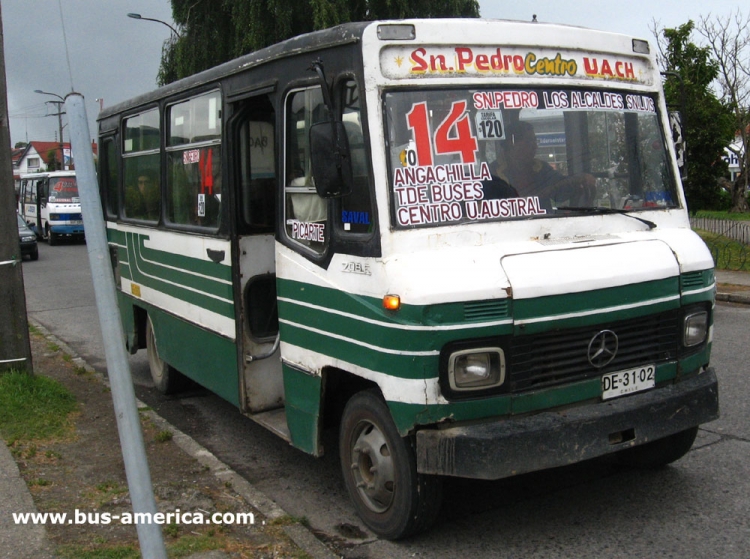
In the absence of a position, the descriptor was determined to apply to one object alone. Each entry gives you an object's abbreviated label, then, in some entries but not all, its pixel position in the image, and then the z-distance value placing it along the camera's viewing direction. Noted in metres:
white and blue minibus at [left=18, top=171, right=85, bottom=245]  29.48
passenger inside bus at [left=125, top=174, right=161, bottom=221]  7.43
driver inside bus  4.43
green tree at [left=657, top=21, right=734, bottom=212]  27.45
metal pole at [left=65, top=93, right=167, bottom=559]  2.72
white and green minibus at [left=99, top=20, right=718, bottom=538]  3.99
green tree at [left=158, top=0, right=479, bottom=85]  19.20
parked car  23.14
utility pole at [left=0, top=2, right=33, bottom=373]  7.15
